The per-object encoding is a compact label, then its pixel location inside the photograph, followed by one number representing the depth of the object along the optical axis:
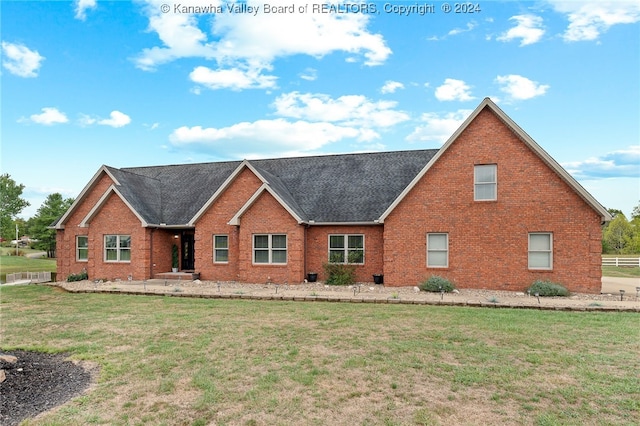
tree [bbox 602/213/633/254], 65.69
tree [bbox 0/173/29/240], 77.44
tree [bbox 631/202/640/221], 79.28
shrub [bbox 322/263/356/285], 19.98
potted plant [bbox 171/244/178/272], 24.45
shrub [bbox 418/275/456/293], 17.42
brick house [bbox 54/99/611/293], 17.56
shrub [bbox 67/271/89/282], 23.72
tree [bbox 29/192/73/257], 61.77
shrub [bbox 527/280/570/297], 16.41
